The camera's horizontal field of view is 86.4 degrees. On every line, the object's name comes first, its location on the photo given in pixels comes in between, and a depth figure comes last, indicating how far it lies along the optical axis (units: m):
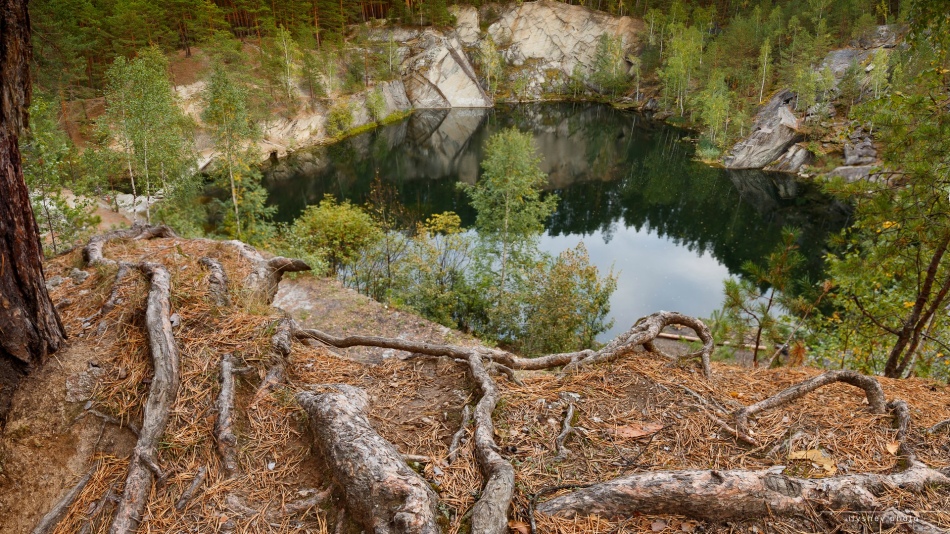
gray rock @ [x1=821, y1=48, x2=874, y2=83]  50.53
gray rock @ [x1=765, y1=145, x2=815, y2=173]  42.06
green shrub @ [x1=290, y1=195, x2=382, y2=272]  19.89
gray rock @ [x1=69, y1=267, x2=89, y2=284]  4.50
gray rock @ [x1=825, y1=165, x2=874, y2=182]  35.01
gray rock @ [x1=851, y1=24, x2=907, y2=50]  51.38
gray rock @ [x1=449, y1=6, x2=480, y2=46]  75.81
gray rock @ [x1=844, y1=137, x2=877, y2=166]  37.94
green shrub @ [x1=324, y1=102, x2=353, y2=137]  48.62
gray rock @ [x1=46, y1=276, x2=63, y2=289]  4.40
